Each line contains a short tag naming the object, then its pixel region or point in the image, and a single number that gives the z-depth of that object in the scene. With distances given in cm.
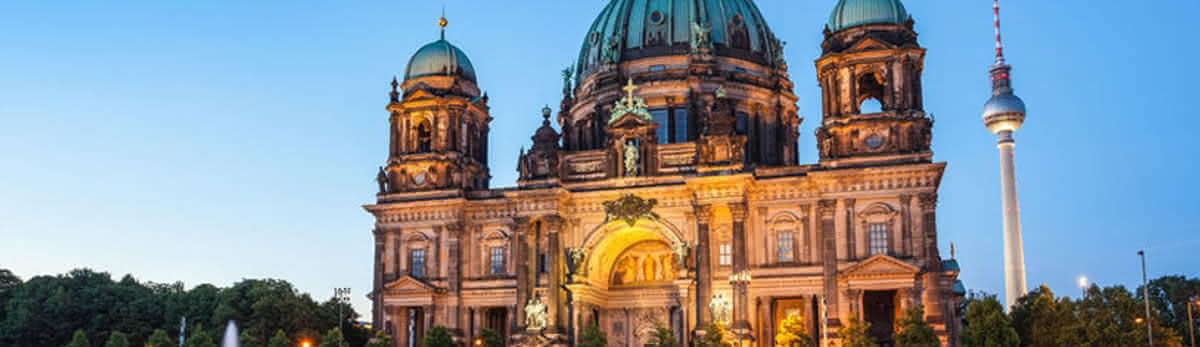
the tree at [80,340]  7275
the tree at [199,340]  6856
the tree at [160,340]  7031
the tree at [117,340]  7144
